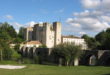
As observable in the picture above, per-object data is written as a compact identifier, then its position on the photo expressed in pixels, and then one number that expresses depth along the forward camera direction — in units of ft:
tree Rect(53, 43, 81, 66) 203.72
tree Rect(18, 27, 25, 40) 487.57
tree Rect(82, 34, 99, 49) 376.17
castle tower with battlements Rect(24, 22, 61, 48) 403.34
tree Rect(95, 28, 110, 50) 286.01
